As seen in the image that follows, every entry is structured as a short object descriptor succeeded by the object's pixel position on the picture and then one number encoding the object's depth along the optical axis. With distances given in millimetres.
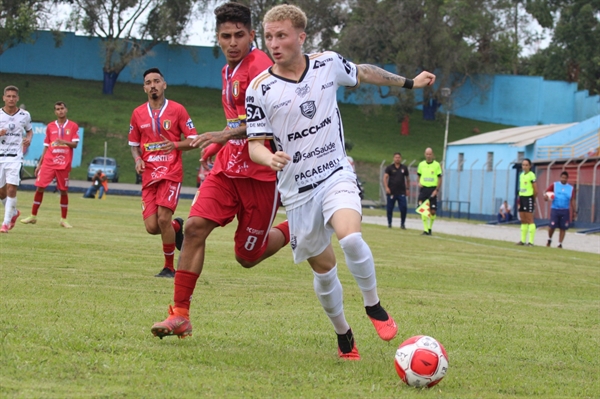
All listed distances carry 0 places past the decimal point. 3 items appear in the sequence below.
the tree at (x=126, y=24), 69750
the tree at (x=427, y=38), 68500
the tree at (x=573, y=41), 72812
